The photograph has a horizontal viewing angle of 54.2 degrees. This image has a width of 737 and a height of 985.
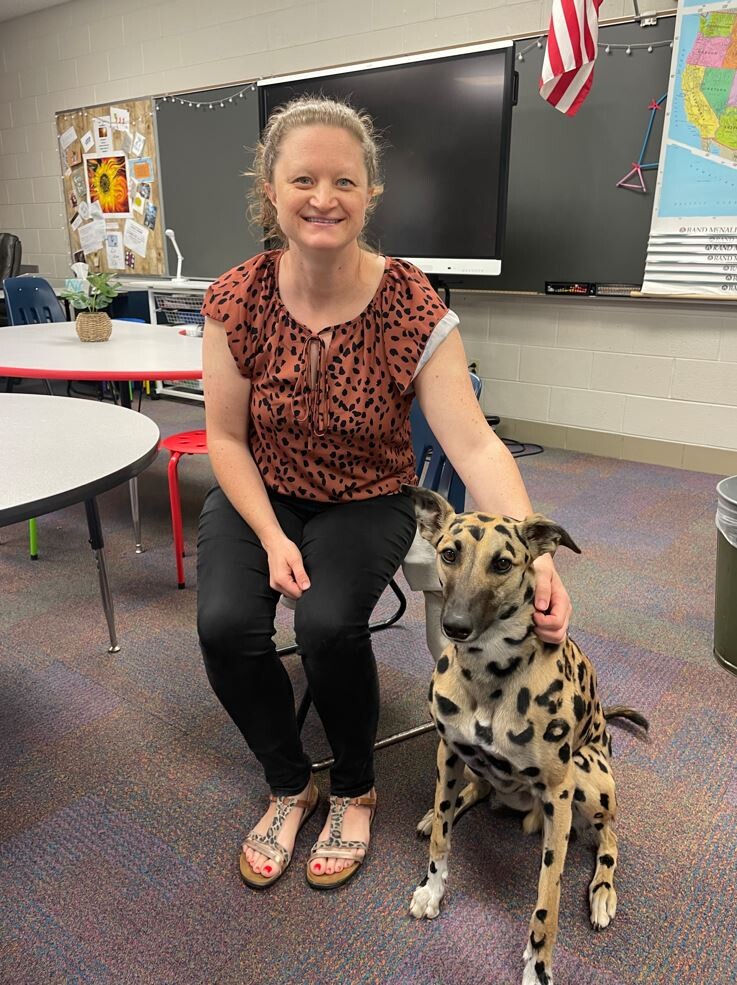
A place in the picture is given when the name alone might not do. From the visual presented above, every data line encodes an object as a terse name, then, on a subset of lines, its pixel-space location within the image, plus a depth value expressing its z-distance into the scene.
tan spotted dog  0.98
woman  1.26
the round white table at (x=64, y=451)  1.14
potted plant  2.85
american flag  3.01
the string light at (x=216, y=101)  4.62
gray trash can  1.87
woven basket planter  2.87
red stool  2.42
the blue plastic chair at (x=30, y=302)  4.01
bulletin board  5.37
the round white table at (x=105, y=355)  2.28
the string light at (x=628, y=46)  3.25
